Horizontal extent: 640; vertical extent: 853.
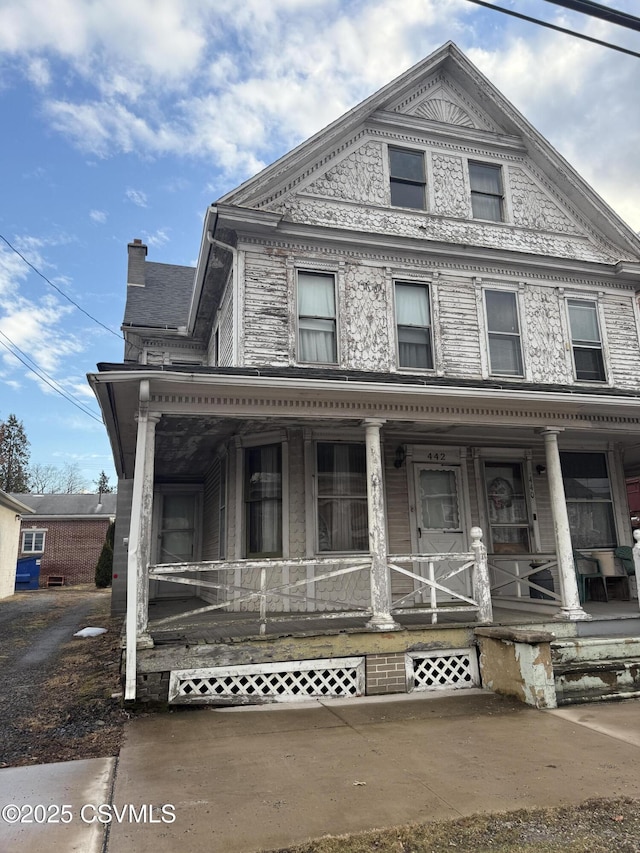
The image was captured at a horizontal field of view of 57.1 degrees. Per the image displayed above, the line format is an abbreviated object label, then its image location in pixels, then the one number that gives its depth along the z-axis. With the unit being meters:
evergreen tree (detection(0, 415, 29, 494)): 41.66
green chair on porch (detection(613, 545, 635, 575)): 10.09
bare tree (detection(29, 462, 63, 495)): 62.24
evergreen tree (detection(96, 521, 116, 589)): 24.72
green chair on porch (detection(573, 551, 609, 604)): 9.88
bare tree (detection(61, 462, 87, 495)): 68.19
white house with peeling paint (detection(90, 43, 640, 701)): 6.65
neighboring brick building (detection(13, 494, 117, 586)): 31.53
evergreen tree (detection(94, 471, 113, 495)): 64.82
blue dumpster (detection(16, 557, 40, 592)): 29.31
